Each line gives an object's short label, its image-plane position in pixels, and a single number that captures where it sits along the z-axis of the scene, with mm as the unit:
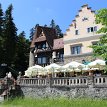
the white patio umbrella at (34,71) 18324
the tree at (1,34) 26516
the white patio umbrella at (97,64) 15835
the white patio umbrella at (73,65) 16793
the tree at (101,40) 10397
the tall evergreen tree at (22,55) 31149
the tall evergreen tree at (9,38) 27143
